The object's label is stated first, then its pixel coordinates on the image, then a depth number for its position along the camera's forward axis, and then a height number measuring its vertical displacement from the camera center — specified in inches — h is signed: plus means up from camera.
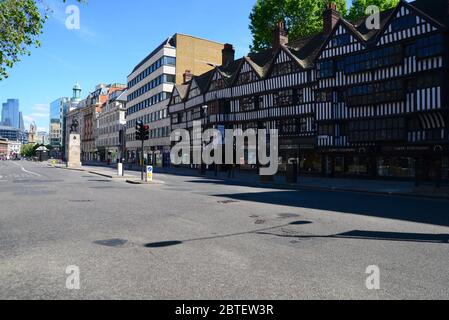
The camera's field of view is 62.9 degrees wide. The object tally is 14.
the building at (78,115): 4735.7 +581.0
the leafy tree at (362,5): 1621.6 +677.8
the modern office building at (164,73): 2394.2 +568.0
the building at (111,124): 3415.4 +317.4
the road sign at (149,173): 973.4 -43.2
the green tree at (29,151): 6570.9 +110.0
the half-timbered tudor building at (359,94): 986.7 +204.9
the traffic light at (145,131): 1001.5 +69.4
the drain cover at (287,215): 414.6 -68.2
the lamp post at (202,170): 1436.5 -52.0
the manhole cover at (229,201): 566.6 -68.5
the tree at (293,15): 1665.8 +666.4
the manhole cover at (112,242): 274.4 -65.8
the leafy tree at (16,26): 544.1 +205.6
